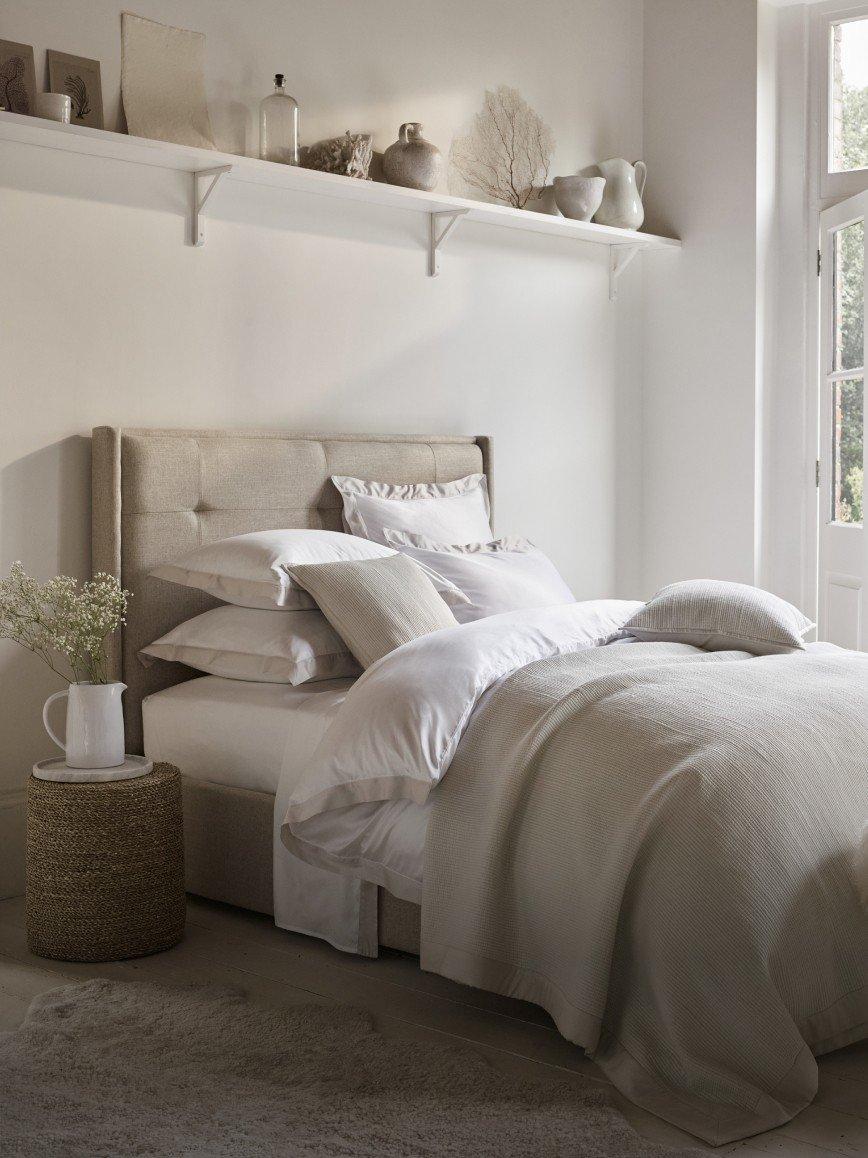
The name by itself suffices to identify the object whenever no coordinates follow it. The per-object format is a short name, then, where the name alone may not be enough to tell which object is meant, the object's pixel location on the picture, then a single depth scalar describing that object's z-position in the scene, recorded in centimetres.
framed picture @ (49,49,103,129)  310
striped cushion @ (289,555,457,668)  293
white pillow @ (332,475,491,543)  366
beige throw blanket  207
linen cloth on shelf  325
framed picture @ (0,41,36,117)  299
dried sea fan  426
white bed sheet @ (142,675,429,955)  252
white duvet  245
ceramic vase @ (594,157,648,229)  463
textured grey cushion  303
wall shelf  303
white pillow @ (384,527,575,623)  341
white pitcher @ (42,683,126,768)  277
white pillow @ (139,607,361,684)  297
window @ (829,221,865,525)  456
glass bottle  350
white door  453
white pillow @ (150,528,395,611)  303
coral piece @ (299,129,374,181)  364
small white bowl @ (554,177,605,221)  440
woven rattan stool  269
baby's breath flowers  279
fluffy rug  194
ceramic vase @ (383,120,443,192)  382
